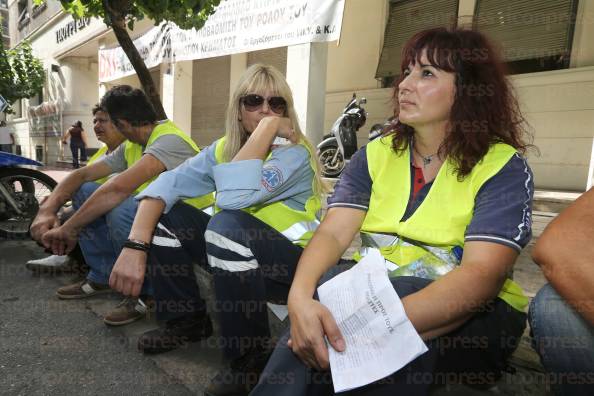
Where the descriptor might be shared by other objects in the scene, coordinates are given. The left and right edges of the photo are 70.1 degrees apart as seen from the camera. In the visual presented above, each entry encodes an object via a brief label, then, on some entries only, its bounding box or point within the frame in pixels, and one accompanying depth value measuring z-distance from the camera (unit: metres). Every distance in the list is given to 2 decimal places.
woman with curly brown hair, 1.15
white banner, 4.62
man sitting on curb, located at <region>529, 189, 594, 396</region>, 1.05
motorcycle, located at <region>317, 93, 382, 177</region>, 6.29
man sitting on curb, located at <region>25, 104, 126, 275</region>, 3.25
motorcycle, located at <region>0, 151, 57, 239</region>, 4.38
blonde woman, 1.69
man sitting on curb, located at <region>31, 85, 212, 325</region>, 2.46
